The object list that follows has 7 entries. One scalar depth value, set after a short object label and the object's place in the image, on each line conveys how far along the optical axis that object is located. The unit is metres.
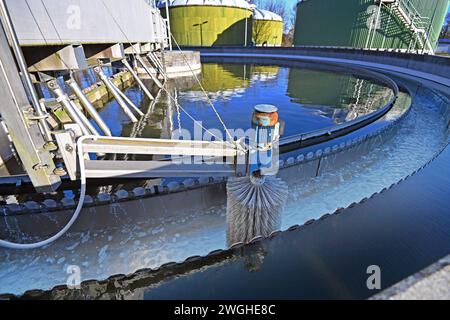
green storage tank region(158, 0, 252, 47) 27.39
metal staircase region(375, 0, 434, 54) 19.55
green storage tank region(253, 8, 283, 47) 30.94
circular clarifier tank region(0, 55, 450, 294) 3.20
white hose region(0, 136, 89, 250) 2.53
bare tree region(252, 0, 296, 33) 53.25
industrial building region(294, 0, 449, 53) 20.09
